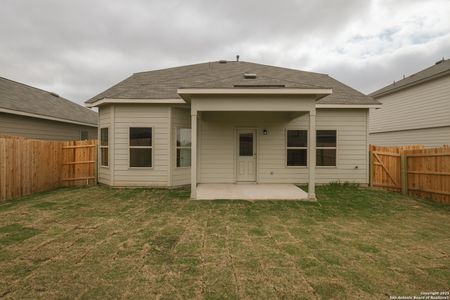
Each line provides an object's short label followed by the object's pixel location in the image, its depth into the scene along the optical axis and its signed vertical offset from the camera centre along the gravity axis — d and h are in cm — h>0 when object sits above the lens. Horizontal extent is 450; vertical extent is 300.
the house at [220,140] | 870 +43
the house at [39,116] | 927 +163
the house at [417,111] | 1151 +241
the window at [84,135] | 1367 +97
